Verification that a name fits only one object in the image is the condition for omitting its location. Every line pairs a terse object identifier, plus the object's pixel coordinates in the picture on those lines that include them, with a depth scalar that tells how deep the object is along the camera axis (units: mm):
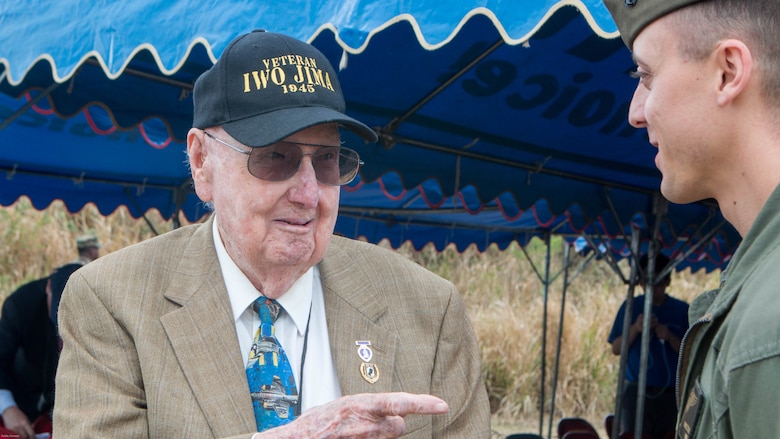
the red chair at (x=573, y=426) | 7282
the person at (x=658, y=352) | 7332
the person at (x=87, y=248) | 7323
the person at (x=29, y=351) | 5277
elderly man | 1727
